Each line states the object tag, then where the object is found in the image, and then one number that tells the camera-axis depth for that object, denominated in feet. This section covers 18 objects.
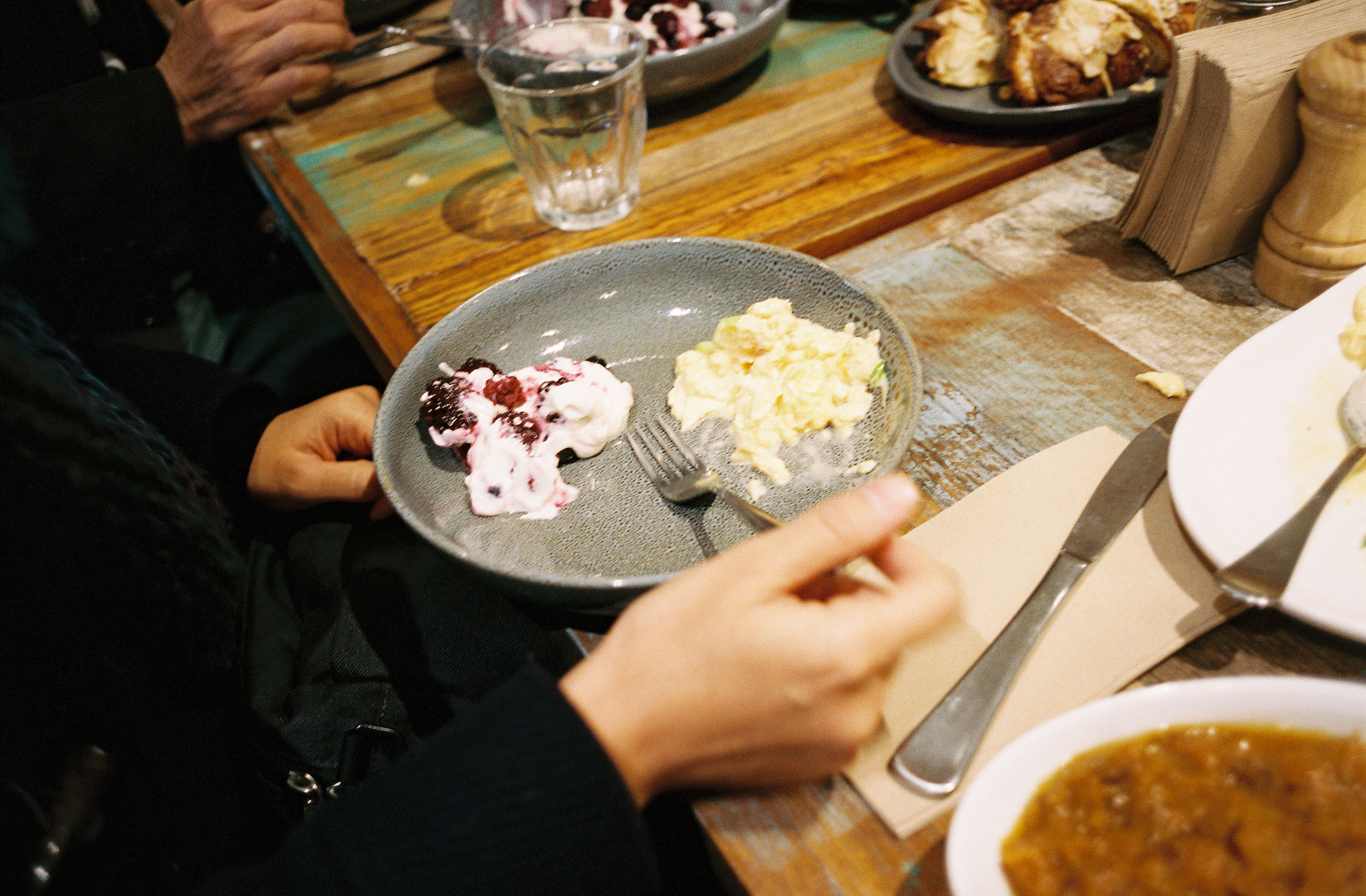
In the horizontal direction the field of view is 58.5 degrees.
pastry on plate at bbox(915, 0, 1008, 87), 2.38
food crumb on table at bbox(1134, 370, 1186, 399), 1.75
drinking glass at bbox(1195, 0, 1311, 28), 1.91
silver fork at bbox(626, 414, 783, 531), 1.70
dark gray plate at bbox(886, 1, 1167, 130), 2.24
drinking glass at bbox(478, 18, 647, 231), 2.16
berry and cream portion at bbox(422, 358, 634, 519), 1.75
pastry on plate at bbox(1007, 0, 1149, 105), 2.24
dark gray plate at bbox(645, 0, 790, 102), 2.43
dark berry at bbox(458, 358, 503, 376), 1.86
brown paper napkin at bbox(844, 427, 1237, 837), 1.44
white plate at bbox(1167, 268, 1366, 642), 1.46
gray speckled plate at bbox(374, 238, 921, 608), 1.68
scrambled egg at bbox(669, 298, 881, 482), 1.80
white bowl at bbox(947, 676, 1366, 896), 1.29
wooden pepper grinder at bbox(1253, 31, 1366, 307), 1.69
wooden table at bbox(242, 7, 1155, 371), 2.19
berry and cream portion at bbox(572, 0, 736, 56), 2.61
